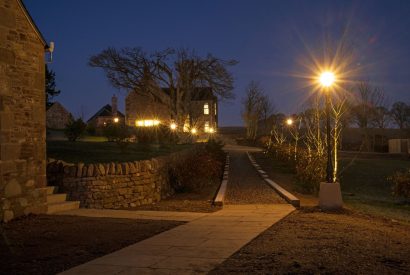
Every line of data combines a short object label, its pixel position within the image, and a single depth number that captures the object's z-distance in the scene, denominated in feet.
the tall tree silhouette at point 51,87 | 110.07
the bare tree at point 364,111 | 142.82
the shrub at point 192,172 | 55.93
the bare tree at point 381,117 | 156.97
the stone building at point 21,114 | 29.73
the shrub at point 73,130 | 87.25
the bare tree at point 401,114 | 200.95
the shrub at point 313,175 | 48.80
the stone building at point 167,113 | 157.48
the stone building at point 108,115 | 210.53
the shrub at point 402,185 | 48.73
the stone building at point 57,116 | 177.07
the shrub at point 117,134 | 65.86
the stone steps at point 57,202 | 34.05
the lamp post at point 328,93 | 36.82
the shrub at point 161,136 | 83.73
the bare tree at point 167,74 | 132.87
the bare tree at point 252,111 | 200.64
